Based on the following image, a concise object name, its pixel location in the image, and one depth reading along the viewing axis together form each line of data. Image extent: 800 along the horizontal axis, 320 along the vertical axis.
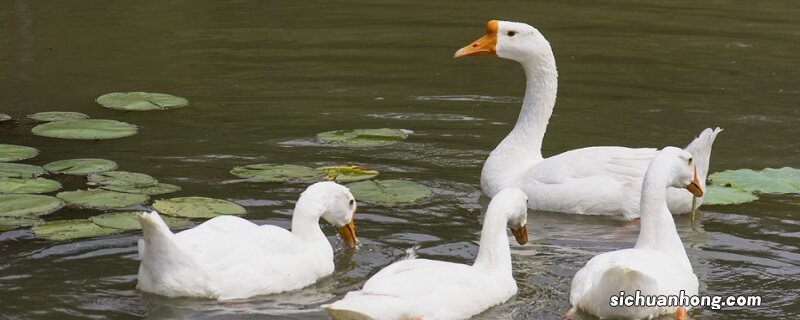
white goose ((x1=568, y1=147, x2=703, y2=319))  14.37
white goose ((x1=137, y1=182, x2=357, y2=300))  14.86
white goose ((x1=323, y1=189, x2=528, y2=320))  13.98
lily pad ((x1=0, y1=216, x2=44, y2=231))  17.50
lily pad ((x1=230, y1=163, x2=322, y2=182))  20.31
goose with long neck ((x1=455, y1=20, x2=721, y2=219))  19.53
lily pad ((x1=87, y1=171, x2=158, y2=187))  19.47
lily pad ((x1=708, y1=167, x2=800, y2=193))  20.24
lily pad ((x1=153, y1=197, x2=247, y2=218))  18.25
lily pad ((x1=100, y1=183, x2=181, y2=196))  19.20
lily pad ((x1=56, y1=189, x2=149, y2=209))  18.48
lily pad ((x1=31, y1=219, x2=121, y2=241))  17.19
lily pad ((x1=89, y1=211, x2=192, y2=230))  17.61
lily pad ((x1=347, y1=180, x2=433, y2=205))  19.31
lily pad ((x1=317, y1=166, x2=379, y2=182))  20.37
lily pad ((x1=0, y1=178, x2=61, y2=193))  18.94
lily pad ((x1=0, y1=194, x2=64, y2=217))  17.98
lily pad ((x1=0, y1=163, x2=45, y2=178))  19.70
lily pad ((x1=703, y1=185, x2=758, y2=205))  19.79
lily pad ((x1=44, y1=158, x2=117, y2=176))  19.98
